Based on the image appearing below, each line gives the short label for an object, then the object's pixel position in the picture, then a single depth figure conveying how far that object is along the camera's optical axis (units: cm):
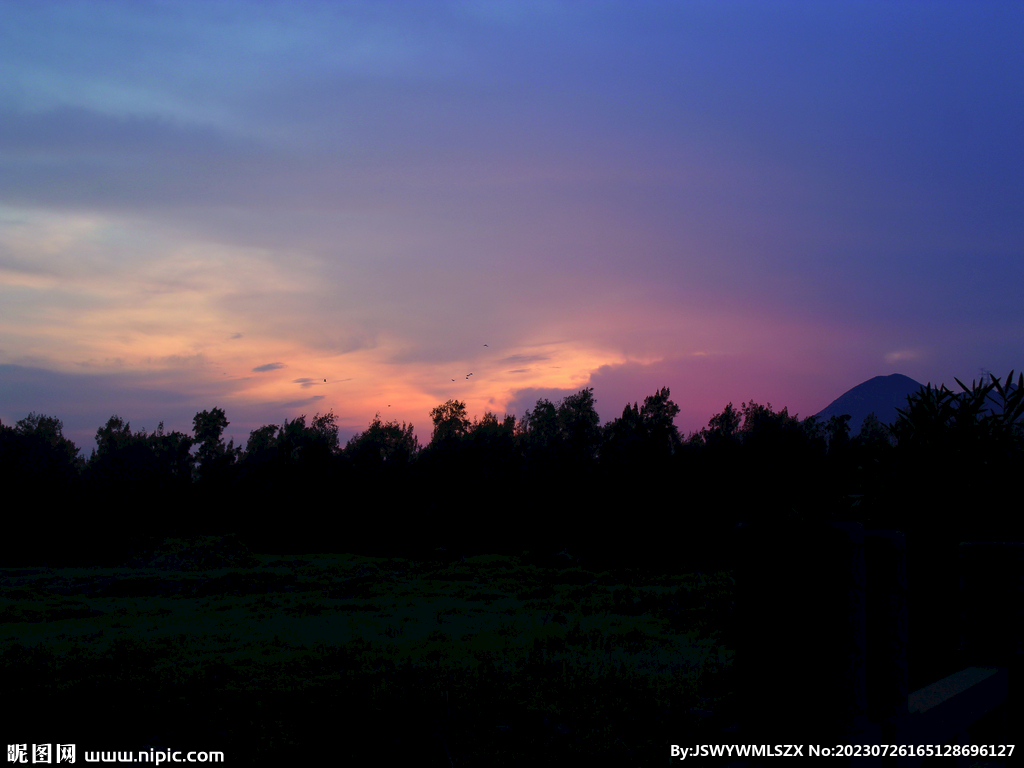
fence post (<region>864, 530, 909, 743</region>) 278
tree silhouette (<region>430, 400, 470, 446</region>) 5915
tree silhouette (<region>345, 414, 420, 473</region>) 3941
